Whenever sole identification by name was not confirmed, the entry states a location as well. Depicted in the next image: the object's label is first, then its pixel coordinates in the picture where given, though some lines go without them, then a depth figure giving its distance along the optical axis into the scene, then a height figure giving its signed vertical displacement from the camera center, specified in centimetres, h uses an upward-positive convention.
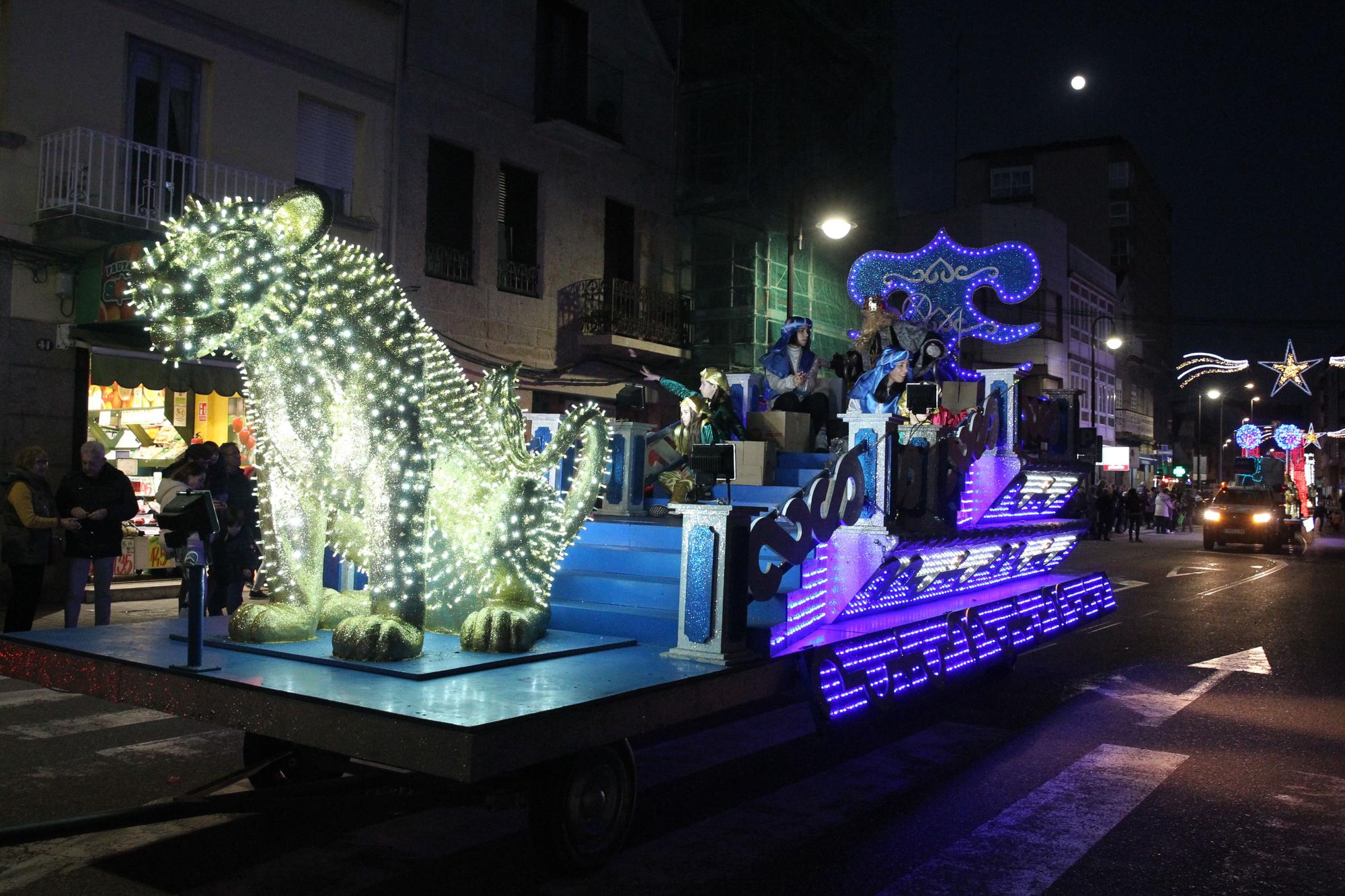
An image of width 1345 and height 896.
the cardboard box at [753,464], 909 +20
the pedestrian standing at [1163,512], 3800 -57
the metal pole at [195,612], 454 -60
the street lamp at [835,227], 1495 +371
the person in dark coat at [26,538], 877 -55
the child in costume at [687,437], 934 +45
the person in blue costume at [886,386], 867 +87
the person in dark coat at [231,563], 924 -76
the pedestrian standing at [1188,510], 4297 -52
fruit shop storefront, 1237 +100
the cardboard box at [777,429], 975 +54
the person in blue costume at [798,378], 1016 +106
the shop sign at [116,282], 1193 +219
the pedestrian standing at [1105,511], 3284 -50
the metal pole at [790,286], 1473 +296
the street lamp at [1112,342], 3575 +534
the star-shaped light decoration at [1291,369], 3550 +435
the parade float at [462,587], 413 -56
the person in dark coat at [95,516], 905 -37
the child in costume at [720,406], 958 +74
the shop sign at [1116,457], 4088 +148
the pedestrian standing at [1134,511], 3297 -48
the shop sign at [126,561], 1312 -108
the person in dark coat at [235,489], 955 -11
